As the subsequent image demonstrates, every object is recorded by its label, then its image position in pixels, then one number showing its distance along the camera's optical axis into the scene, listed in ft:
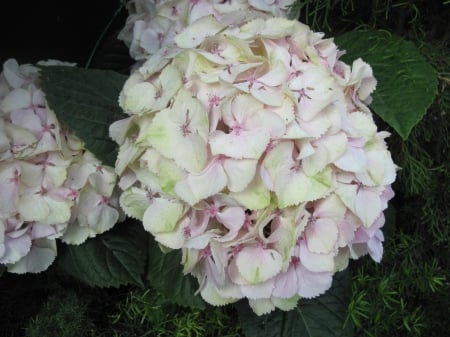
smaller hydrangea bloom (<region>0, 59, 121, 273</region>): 2.06
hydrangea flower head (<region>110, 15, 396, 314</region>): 1.70
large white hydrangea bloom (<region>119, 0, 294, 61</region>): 2.19
